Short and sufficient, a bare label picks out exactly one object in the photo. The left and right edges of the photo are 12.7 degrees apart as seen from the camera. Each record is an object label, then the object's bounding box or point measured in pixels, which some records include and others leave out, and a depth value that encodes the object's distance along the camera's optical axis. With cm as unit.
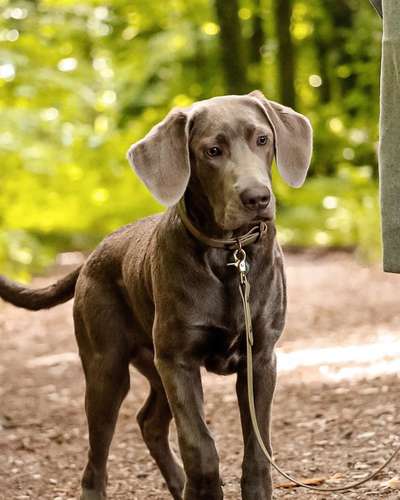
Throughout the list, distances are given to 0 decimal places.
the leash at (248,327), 735
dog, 729
